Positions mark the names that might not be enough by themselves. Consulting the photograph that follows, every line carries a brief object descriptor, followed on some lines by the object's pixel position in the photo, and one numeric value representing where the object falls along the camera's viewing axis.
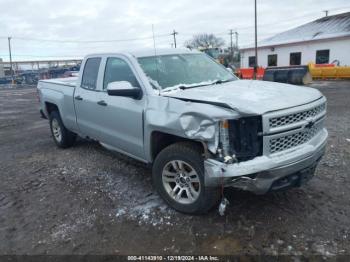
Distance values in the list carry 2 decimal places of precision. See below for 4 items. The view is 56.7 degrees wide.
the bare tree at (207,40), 68.81
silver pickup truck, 3.11
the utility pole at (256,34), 30.42
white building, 27.73
